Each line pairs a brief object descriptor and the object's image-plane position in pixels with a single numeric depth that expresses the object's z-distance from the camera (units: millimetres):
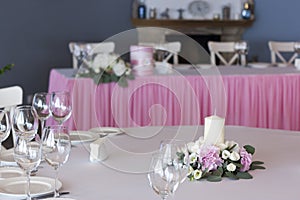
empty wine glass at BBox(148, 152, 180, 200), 1370
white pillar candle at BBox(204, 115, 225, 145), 1827
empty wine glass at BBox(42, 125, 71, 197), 1539
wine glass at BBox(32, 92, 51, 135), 2150
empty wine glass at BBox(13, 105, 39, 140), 1836
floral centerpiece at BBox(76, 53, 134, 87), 4004
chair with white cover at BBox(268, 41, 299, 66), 5988
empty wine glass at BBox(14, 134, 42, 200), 1507
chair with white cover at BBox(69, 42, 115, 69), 4723
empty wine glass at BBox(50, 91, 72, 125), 2139
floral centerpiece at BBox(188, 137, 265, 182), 1697
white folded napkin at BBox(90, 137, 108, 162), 1917
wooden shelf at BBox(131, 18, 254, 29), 7512
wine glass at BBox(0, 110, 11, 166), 1838
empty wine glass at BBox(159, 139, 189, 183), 1405
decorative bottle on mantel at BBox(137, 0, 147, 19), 7246
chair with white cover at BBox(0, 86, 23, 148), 2788
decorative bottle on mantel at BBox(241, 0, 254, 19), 7547
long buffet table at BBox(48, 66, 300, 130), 3922
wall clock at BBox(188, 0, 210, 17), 7641
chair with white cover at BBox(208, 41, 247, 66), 5783
